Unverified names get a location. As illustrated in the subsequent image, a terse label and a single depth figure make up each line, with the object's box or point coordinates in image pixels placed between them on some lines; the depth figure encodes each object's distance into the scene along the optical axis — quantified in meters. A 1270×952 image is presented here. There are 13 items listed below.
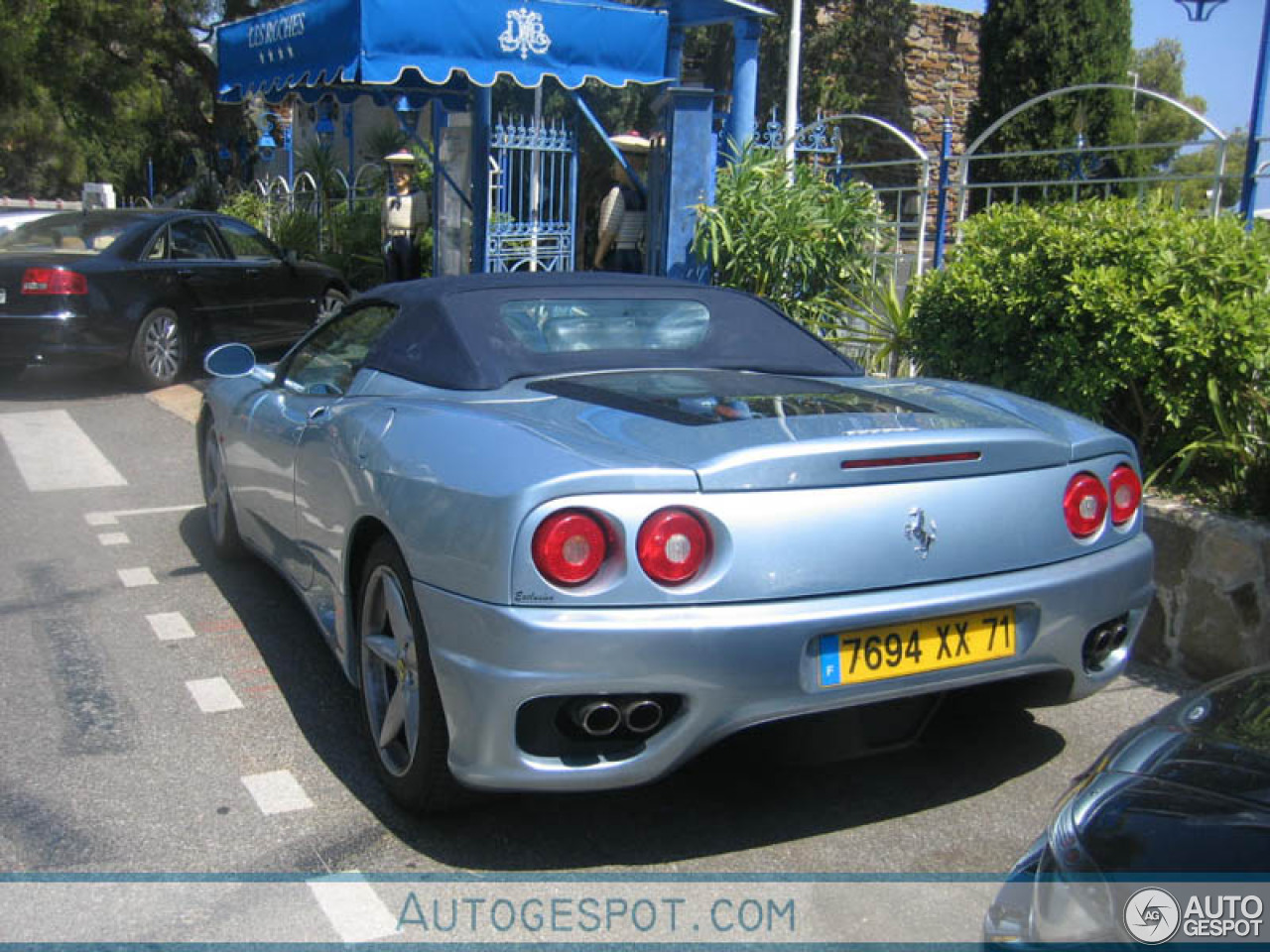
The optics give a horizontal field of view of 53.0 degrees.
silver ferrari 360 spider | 2.75
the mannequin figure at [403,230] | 12.88
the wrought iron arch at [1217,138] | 5.75
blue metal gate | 10.27
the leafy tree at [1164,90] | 35.76
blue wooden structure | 8.38
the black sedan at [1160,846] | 1.86
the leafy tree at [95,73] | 21.86
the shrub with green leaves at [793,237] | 8.01
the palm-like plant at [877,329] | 6.62
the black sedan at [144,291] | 9.79
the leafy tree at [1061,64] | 17.38
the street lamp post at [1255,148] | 5.39
